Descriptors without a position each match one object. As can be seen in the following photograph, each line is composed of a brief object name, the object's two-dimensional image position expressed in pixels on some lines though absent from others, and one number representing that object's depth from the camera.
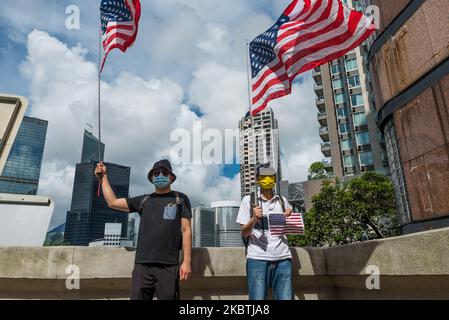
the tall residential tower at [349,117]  52.19
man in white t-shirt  3.64
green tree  29.30
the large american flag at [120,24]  6.45
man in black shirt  3.33
